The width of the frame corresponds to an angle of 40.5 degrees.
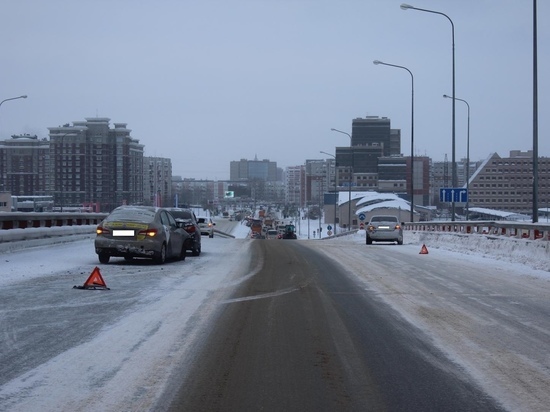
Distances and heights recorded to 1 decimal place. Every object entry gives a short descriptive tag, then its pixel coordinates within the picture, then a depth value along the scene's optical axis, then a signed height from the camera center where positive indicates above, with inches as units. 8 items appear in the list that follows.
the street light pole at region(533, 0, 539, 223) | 936.3 +87.5
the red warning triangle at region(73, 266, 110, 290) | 535.5 -66.0
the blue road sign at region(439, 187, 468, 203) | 1560.0 -6.8
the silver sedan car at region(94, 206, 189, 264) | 743.7 -44.6
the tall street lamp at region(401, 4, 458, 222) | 1483.3 +137.8
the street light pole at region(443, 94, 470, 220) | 2032.2 +117.9
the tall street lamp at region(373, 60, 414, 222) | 1950.7 +242.5
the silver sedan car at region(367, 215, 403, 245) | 1512.1 -80.2
